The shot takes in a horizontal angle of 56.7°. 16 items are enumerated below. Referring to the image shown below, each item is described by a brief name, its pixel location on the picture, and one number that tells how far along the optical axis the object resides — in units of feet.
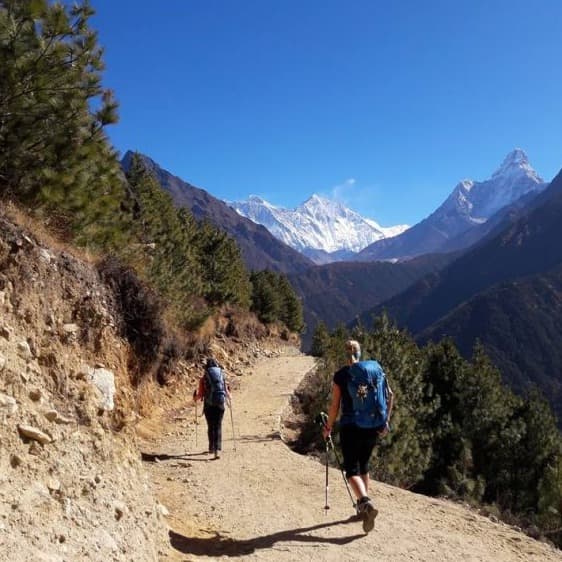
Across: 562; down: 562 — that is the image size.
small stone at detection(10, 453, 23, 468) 15.53
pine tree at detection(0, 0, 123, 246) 29.35
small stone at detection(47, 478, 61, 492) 15.96
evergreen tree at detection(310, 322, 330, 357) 120.63
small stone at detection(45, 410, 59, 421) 18.18
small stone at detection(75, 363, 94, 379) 23.67
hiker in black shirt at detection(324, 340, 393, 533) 22.98
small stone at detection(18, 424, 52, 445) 16.61
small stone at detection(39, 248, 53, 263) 30.35
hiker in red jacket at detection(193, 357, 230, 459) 38.01
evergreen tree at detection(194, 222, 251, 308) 107.34
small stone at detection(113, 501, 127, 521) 17.44
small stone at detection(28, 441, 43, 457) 16.49
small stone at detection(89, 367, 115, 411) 24.72
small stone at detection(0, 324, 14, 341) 20.04
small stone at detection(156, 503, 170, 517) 22.26
